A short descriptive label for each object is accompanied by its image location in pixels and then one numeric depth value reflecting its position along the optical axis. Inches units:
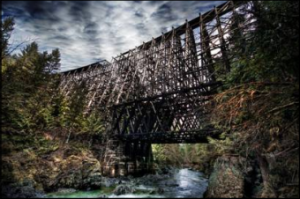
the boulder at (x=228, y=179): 299.3
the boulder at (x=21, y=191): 343.8
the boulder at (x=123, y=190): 437.3
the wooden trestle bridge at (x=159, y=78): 530.3
